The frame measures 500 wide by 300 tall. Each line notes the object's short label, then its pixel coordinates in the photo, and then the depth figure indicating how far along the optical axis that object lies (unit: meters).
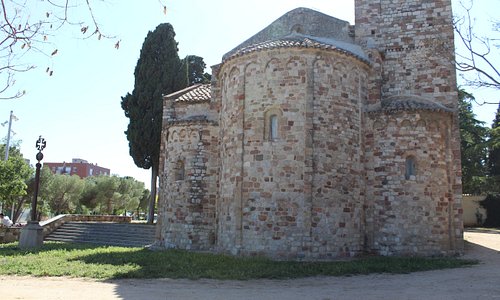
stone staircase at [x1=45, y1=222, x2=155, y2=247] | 20.12
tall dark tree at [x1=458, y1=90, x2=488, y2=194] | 32.38
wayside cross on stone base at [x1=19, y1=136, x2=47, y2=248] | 17.05
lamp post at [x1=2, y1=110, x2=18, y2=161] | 25.40
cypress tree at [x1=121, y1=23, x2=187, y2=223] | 25.44
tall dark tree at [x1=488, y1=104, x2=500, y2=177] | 34.16
